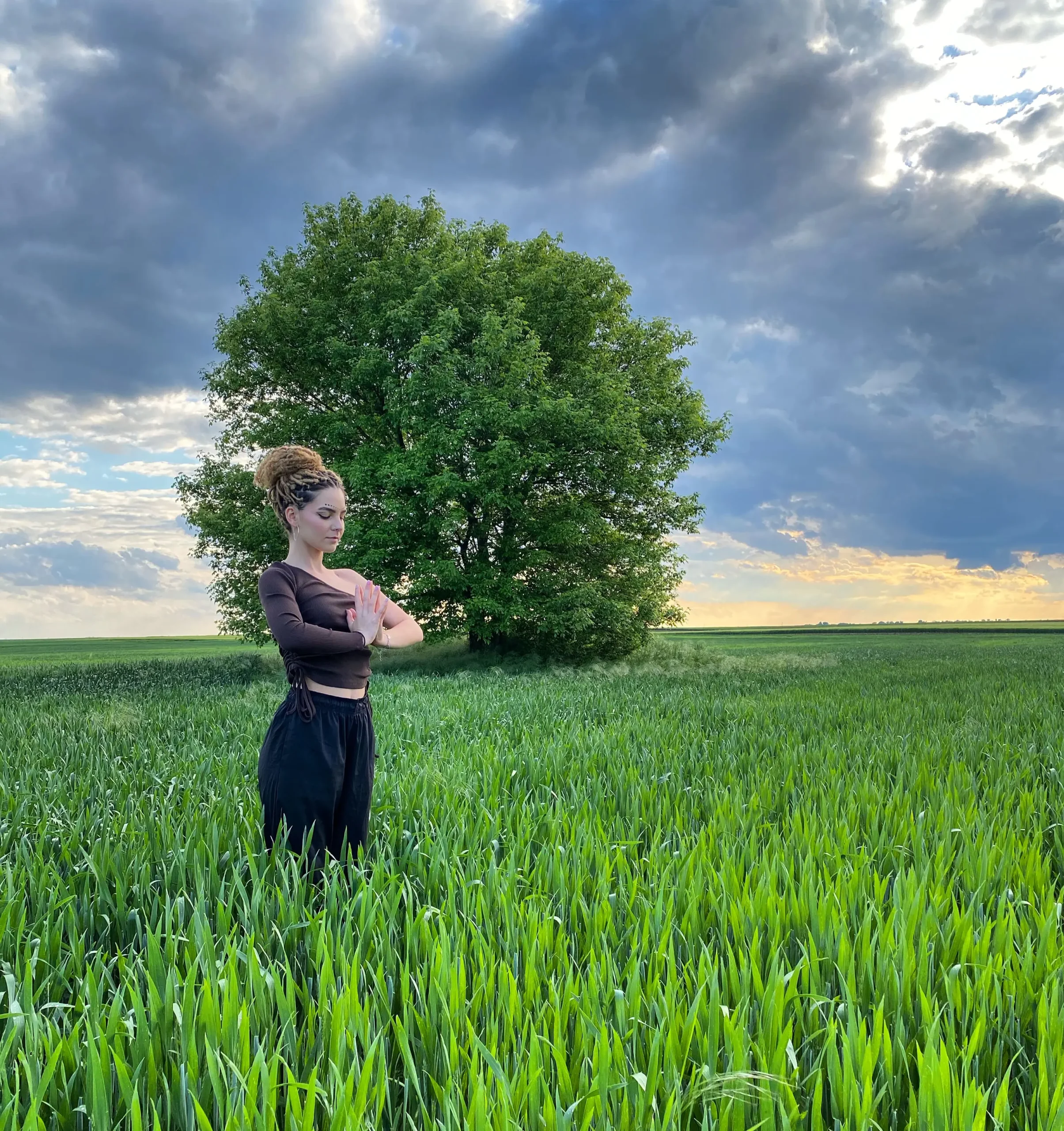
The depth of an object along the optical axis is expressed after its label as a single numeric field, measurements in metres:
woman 3.65
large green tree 22.17
